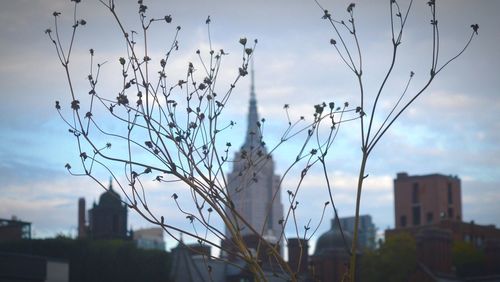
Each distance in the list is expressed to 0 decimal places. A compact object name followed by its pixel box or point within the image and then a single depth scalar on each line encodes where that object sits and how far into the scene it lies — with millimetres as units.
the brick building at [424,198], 168250
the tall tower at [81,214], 180975
